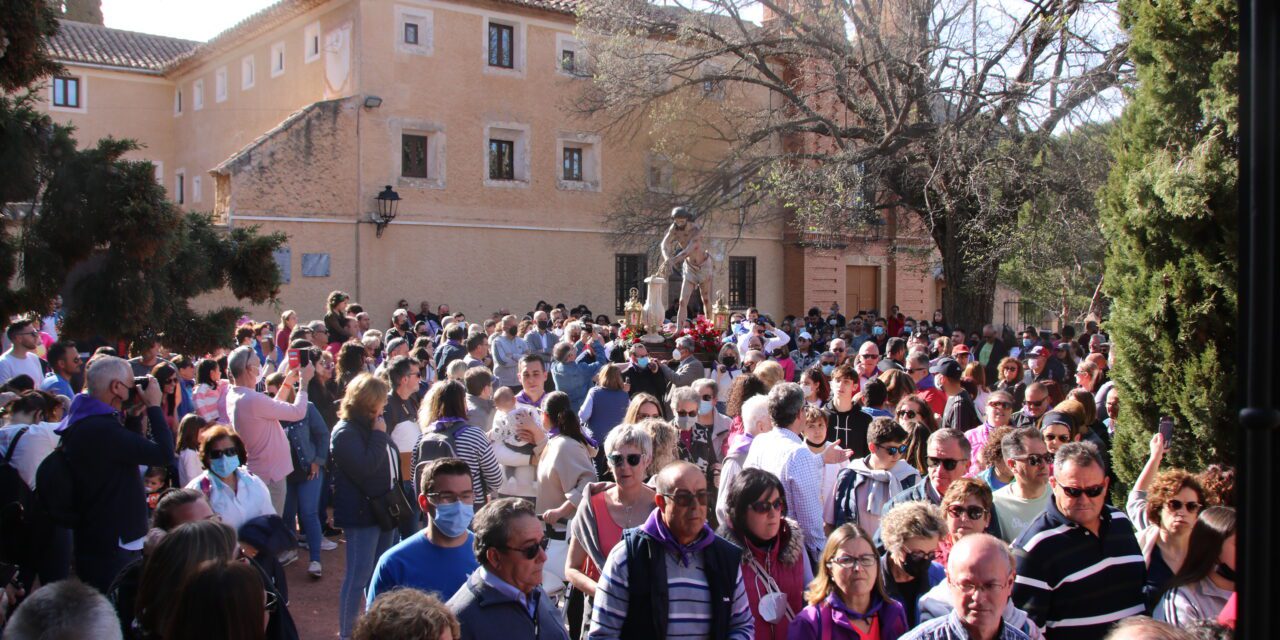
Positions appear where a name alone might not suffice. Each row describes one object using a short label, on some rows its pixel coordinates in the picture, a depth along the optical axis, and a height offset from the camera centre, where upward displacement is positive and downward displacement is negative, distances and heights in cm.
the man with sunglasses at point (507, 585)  369 -106
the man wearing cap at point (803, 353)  1590 -96
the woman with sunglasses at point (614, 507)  482 -100
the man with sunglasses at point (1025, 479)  506 -90
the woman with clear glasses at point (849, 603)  395 -118
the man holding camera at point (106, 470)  561 -98
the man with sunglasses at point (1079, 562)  408 -106
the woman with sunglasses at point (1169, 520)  449 -98
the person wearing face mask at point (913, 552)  432 -107
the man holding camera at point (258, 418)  707 -88
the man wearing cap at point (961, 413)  761 -88
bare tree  1970 +382
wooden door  3325 +8
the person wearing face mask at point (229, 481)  542 -101
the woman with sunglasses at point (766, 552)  424 -107
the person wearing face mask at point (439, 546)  429 -107
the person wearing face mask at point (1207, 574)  394 -106
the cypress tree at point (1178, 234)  677 +40
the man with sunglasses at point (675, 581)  393 -109
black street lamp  2377 +175
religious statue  1752 +61
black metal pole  159 -5
